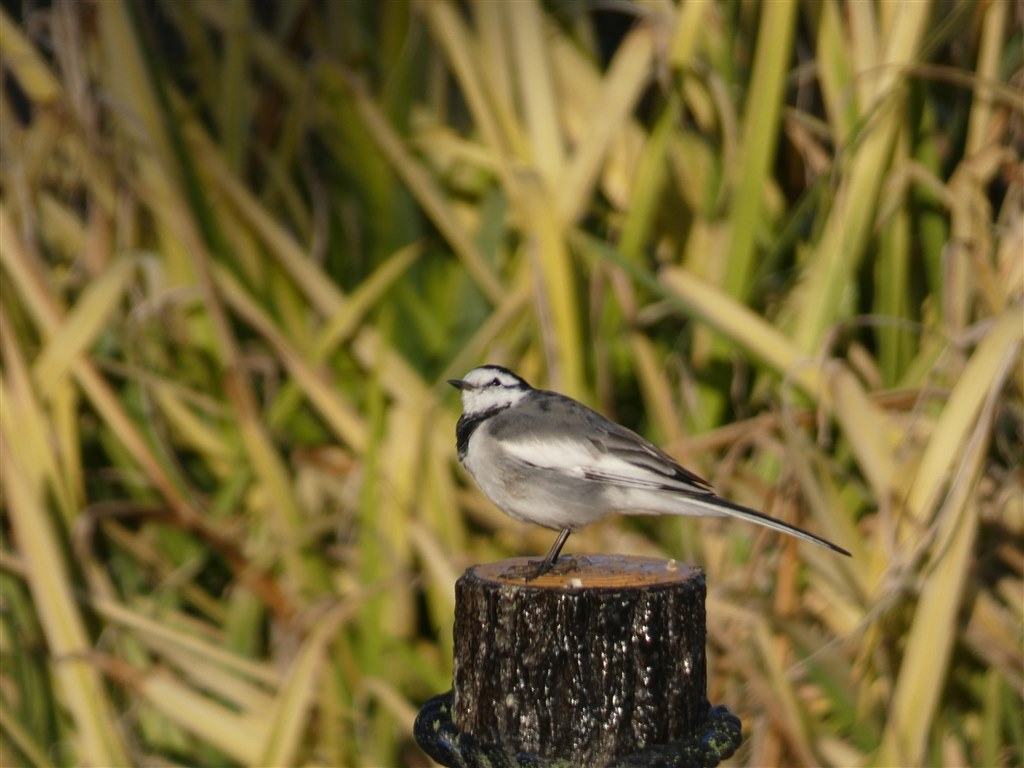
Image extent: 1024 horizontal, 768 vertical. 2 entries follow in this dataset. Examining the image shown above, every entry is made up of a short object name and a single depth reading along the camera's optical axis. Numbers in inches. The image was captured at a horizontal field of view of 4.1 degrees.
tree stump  190.2
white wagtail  196.4
